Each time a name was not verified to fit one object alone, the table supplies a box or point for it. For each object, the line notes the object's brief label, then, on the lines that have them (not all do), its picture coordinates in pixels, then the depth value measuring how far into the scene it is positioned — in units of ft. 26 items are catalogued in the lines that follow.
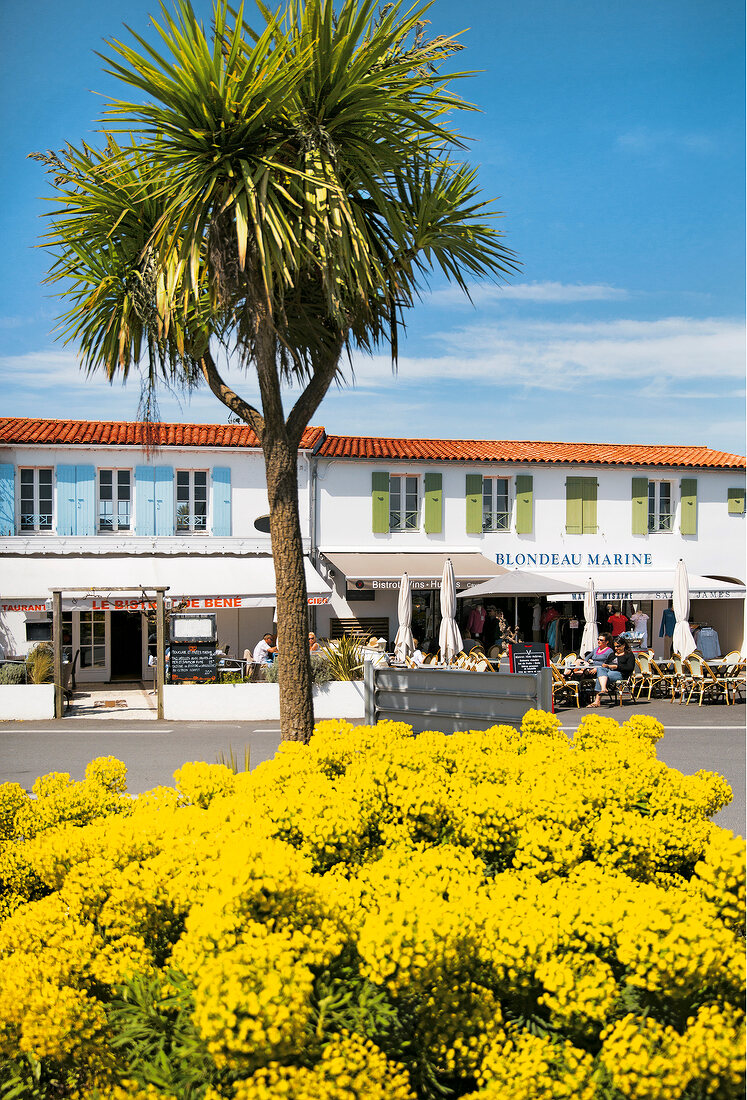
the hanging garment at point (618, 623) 72.28
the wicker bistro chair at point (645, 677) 58.54
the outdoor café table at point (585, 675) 55.11
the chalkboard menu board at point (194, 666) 52.44
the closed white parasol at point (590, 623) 58.39
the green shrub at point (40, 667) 54.65
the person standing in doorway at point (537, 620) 74.64
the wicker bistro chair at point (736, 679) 56.80
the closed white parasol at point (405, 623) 55.77
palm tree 16.26
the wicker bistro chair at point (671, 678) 57.88
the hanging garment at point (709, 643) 69.15
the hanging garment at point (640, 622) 74.84
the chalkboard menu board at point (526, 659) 53.06
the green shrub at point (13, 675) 53.06
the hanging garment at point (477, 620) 71.72
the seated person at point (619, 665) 55.01
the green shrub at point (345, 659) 51.60
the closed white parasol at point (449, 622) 55.21
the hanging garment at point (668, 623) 70.28
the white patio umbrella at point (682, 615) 57.93
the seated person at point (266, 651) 55.42
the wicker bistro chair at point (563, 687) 54.03
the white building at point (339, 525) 64.59
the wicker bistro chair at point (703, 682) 56.08
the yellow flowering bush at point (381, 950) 6.46
